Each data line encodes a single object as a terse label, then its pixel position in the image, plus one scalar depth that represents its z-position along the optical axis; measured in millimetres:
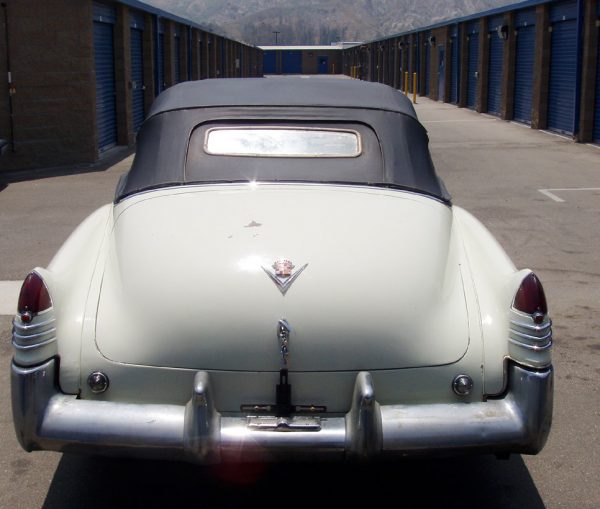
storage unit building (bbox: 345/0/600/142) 19031
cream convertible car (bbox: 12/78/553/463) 3379
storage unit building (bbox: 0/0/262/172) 15445
